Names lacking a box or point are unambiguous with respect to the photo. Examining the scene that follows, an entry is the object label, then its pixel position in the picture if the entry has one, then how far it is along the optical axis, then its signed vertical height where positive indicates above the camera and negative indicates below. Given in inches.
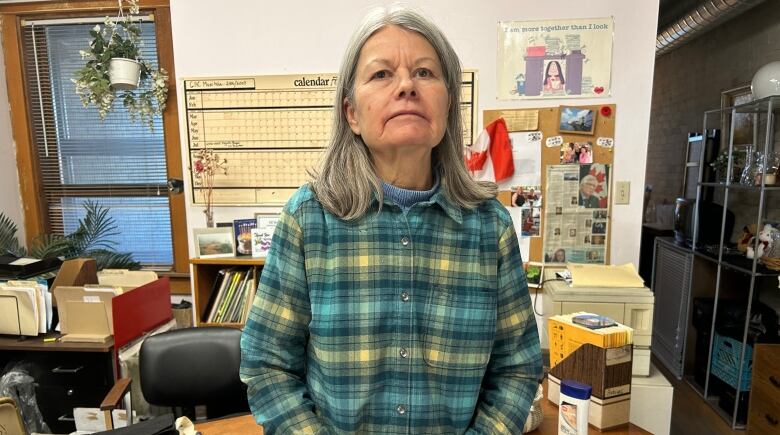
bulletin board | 92.2 +9.1
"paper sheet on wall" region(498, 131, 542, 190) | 95.3 +4.1
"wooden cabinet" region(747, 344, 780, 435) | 92.7 -46.8
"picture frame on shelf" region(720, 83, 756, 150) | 139.9 +18.5
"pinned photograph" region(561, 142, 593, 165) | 93.4 +5.0
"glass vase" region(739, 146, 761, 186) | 113.6 +1.7
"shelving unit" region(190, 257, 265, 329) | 95.7 -21.6
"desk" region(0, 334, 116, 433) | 88.6 -40.7
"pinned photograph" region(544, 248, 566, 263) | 96.7 -17.6
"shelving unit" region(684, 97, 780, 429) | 108.5 -36.7
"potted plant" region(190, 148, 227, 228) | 102.7 +2.0
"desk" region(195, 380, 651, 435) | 55.5 -32.5
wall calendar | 101.3 +11.4
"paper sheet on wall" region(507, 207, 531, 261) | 97.3 -12.2
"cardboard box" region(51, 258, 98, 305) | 95.4 -20.8
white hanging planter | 98.9 +24.0
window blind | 119.0 +6.2
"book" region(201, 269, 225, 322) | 99.5 -25.8
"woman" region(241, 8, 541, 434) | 33.9 -9.0
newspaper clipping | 94.2 -8.1
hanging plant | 99.3 +24.6
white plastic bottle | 49.3 -26.4
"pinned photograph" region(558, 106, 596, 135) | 92.0 +11.7
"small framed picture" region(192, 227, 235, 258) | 97.8 -14.4
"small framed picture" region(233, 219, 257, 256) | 99.5 -13.5
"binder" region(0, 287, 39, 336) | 87.7 -26.6
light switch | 93.4 -3.3
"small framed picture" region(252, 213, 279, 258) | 98.6 -12.8
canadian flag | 94.7 +4.9
